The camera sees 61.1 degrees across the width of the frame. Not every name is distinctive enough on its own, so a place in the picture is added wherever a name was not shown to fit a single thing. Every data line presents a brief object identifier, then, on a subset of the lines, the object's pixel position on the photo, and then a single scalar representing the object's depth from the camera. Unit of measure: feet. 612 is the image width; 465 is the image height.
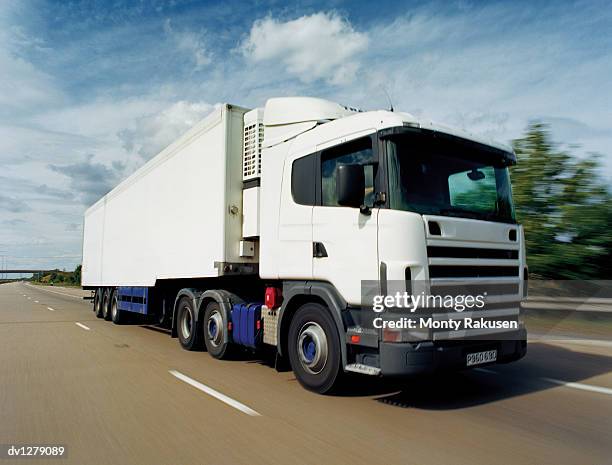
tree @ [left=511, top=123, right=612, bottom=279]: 36.37
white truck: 16.60
